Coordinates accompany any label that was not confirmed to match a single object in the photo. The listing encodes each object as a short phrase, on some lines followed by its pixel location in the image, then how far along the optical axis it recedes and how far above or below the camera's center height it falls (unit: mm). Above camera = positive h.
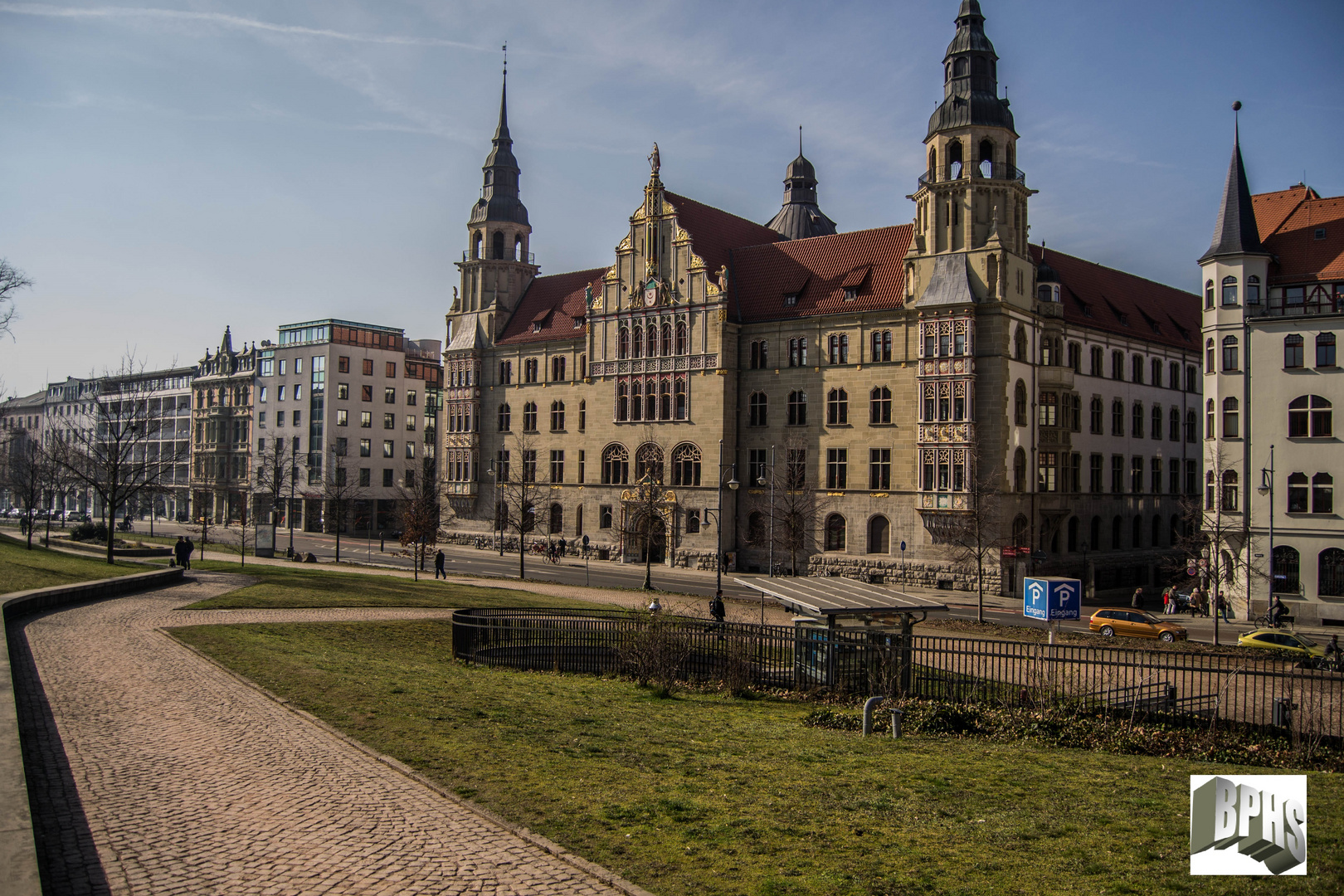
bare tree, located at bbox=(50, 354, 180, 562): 40125 +756
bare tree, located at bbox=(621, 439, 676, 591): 57969 -1095
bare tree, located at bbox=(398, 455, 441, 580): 48156 -2084
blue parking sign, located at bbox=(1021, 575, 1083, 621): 22422 -2737
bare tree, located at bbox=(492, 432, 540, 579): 66562 +47
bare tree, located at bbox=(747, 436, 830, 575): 52781 -1630
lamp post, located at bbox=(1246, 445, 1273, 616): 40781 +337
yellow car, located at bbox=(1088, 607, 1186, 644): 33906 -5090
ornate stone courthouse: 48531 +6361
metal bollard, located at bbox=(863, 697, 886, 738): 15297 -3819
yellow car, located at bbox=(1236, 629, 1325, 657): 30047 -4934
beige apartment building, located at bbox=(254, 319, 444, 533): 88875 +6148
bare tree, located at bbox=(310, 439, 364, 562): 85938 -993
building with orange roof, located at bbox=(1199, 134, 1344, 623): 39969 +3924
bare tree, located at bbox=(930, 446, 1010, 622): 46094 -1768
